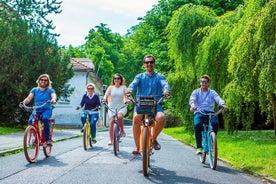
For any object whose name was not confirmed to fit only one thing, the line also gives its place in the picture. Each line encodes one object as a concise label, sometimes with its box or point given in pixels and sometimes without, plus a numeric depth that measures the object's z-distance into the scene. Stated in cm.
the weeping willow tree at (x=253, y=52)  1097
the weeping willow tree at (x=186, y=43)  2175
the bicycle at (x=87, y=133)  1215
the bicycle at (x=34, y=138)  902
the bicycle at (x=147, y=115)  769
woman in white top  1194
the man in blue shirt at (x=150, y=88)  824
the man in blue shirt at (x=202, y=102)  973
